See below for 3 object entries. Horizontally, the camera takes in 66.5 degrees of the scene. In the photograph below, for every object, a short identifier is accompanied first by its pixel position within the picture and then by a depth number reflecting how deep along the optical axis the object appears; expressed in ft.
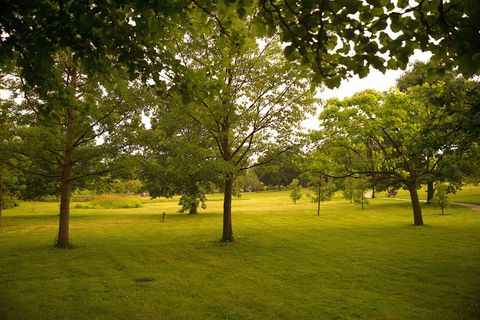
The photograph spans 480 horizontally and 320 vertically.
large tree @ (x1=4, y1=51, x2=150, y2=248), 55.62
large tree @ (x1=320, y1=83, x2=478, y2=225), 81.00
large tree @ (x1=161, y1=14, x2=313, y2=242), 59.00
